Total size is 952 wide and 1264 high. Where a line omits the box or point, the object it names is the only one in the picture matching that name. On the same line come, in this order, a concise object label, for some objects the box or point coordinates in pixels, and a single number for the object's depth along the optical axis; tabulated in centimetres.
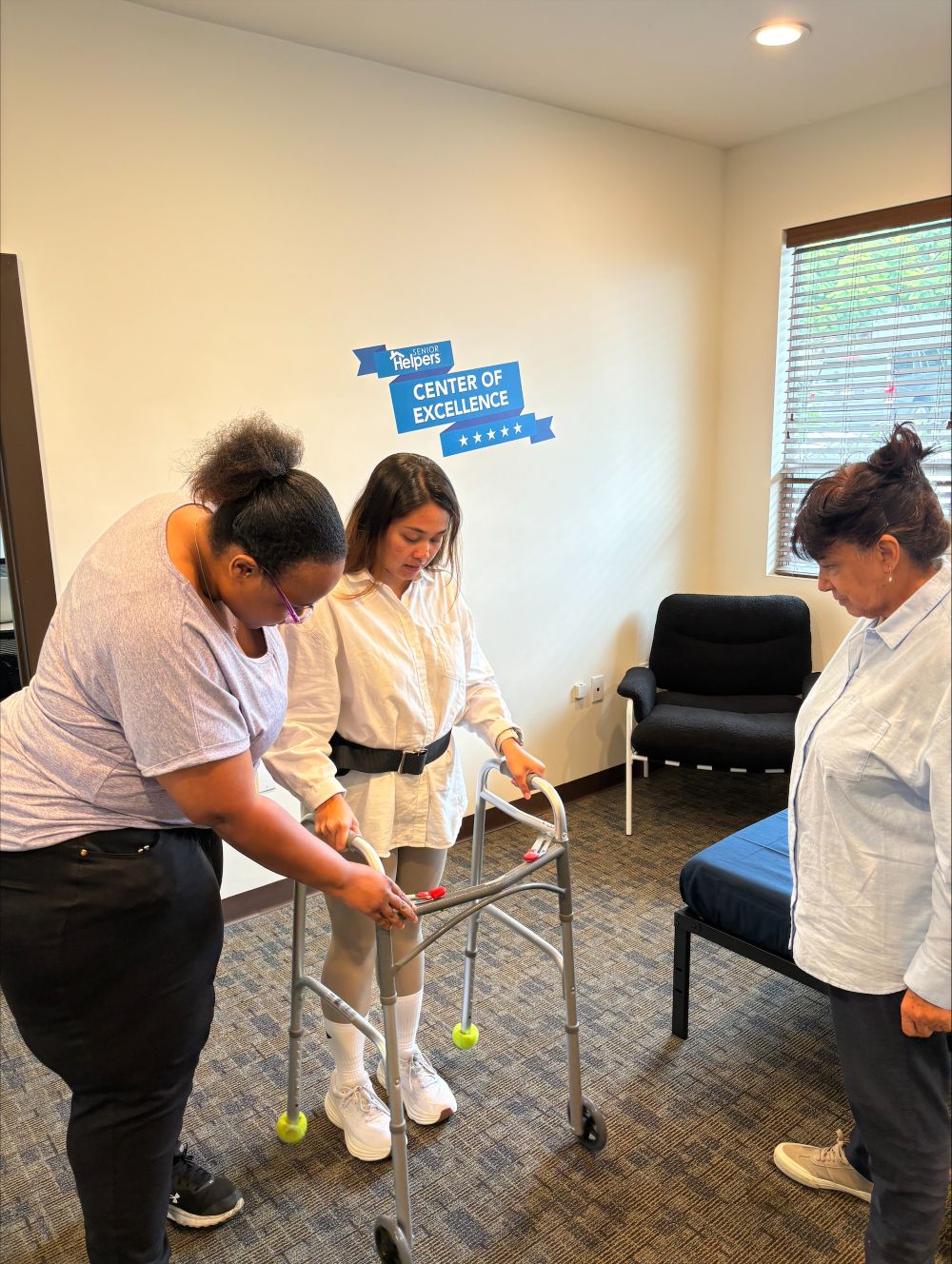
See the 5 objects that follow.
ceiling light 269
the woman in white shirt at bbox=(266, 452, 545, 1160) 177
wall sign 320
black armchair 371
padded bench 217
